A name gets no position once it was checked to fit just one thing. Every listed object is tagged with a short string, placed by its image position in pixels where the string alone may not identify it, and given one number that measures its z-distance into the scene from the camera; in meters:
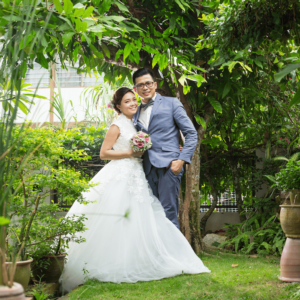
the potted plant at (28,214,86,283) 2.61
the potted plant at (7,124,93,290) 2.36
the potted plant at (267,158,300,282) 2.53
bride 2.75
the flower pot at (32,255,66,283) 2.72
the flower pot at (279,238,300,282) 2.52
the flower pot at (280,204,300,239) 2.54
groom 3.14
